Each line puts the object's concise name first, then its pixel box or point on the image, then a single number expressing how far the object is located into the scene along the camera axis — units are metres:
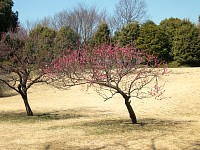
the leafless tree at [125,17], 42.53
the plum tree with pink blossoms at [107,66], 9.53
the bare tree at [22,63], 13.33
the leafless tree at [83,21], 42.62
